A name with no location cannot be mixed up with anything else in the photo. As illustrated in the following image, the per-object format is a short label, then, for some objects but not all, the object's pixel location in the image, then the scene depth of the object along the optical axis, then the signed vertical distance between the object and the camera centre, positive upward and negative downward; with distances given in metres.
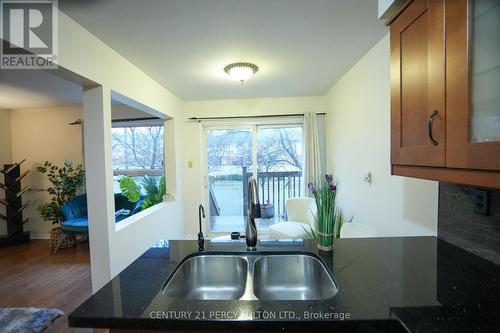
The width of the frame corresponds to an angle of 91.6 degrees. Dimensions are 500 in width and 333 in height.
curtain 3.64 +0.12
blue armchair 3.40 -0.74
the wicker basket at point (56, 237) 3.70 -1.12
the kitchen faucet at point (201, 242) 1.31 -0.44
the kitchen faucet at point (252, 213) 1.26 -0.28
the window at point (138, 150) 4.28 +0.21
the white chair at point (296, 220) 2.99 -0.84
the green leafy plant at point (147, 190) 3.60 -0.43
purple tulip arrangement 1.24 -0.31
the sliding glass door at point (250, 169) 3.94 -0.15
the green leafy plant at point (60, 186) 3.75 -0.36
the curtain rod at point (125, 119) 4.10 +0.73
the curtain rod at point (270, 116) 3.71 +0.68
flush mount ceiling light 2.39 +0.91
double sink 1.15 -0.57
